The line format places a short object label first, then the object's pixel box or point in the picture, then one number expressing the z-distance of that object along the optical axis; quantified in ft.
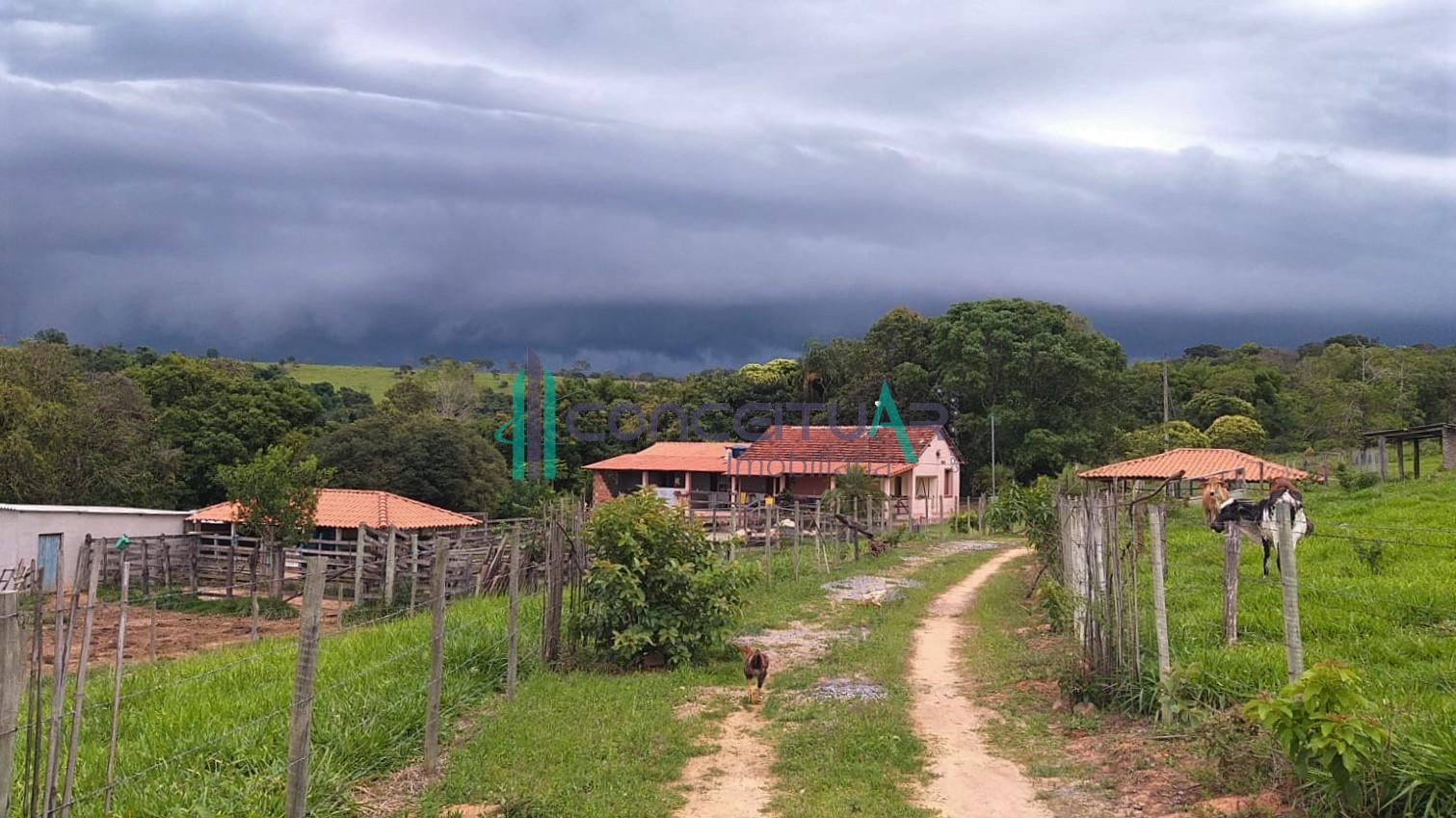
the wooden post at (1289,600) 20.47
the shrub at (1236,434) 157.48
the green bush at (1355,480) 89.86
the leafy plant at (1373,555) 41.19
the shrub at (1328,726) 16.49
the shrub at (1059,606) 37.57
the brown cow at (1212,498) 58.49
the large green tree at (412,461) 145.69
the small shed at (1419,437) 98.27
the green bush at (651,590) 35.42
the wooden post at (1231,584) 28.63
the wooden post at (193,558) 83.86
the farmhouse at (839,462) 148.77
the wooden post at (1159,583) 25.49
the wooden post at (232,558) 82.58
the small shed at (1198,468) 81.76
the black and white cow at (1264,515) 36.22
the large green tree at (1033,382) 165.68
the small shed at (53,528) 93.30
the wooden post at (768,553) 66.08
